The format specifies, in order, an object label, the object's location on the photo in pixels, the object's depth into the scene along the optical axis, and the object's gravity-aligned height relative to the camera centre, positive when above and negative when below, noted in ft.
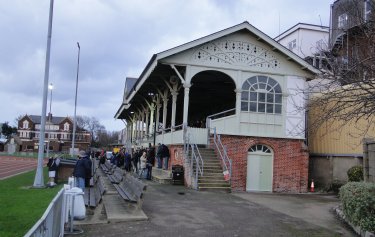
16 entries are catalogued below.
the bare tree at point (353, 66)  26.91 +5.89
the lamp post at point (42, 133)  61.16 +1.94
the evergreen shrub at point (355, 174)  62.08 -2.08
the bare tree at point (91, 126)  476.42 +25.33
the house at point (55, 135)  412.77 +11.97
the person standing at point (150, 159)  76.54 -1.57
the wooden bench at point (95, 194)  42.19 -5.09
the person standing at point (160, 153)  77.51 -0.30
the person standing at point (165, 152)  77.36 -0.09
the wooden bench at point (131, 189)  37.17 -3.79
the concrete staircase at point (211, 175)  62.46 -3.16
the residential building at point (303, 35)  125.08 +35.76
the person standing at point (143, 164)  76.38 -2.32
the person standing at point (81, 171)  44.34 -2.30
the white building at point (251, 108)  71.41 +7.97
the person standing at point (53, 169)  64.78 -3.28
